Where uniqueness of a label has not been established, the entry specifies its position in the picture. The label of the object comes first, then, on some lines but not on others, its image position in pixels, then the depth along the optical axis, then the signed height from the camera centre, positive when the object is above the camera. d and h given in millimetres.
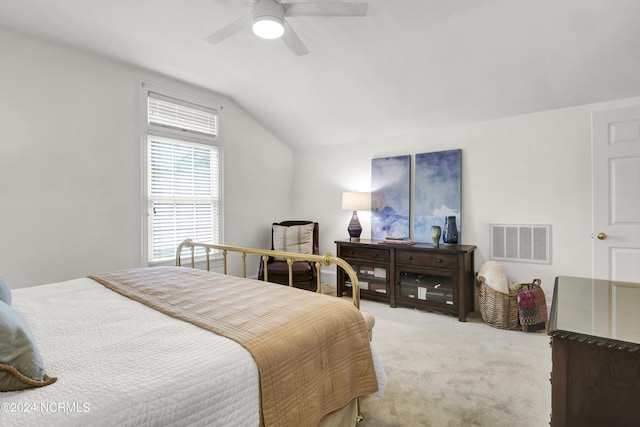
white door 2588 +137
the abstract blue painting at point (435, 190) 3582 +240
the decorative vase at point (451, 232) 3432 -224
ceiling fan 1910 +1224
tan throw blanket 1098 -478
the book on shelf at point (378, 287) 3725 -891
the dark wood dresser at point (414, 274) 3229 -686
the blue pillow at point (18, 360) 818 -389
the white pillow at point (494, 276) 3012 -631
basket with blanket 2877 -845
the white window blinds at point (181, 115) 3387 +1098
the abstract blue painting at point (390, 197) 3914 +188
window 3387 +443
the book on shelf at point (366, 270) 3822 -709
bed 817 -456
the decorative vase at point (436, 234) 3449 -245
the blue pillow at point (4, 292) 1362 -346
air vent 3164 -324
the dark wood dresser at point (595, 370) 851 -440
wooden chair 3736 -475
